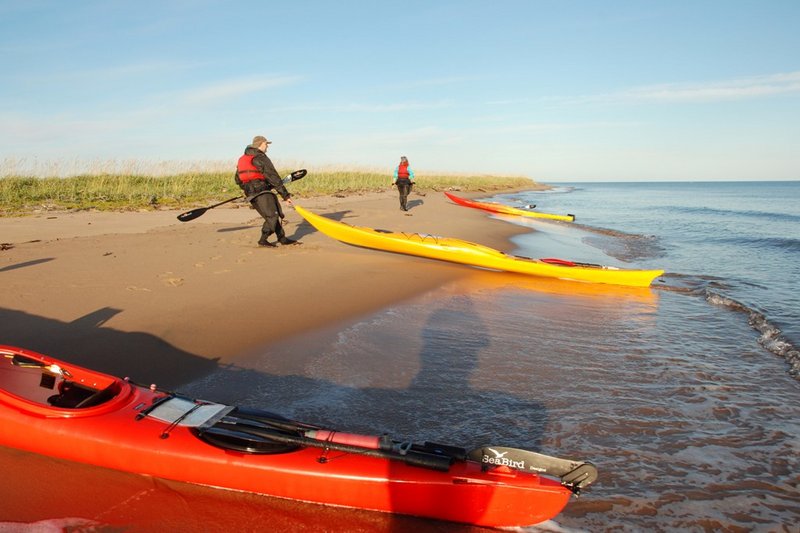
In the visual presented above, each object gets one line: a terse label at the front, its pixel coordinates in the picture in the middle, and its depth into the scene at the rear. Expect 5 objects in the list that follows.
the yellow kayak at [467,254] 7.55
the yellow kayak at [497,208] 19.27
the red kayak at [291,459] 2.19
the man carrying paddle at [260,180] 7.58
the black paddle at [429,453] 2.21
